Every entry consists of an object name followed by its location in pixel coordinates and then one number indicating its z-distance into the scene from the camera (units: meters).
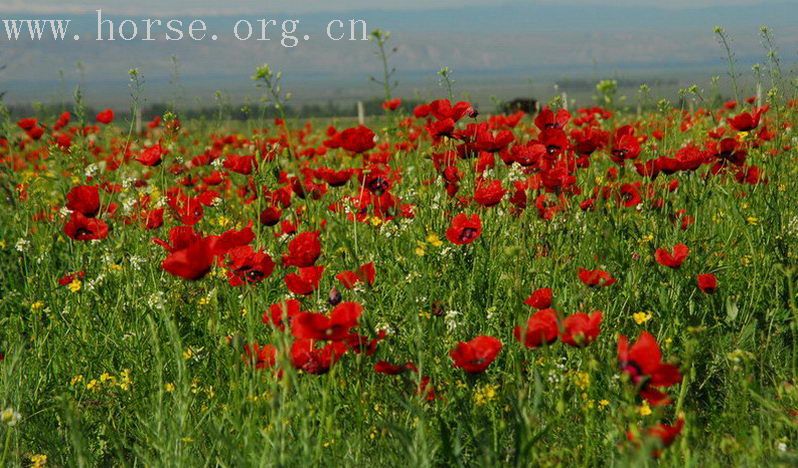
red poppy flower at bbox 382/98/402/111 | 5.17
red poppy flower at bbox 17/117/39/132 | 5.95
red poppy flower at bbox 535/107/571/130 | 3.72
